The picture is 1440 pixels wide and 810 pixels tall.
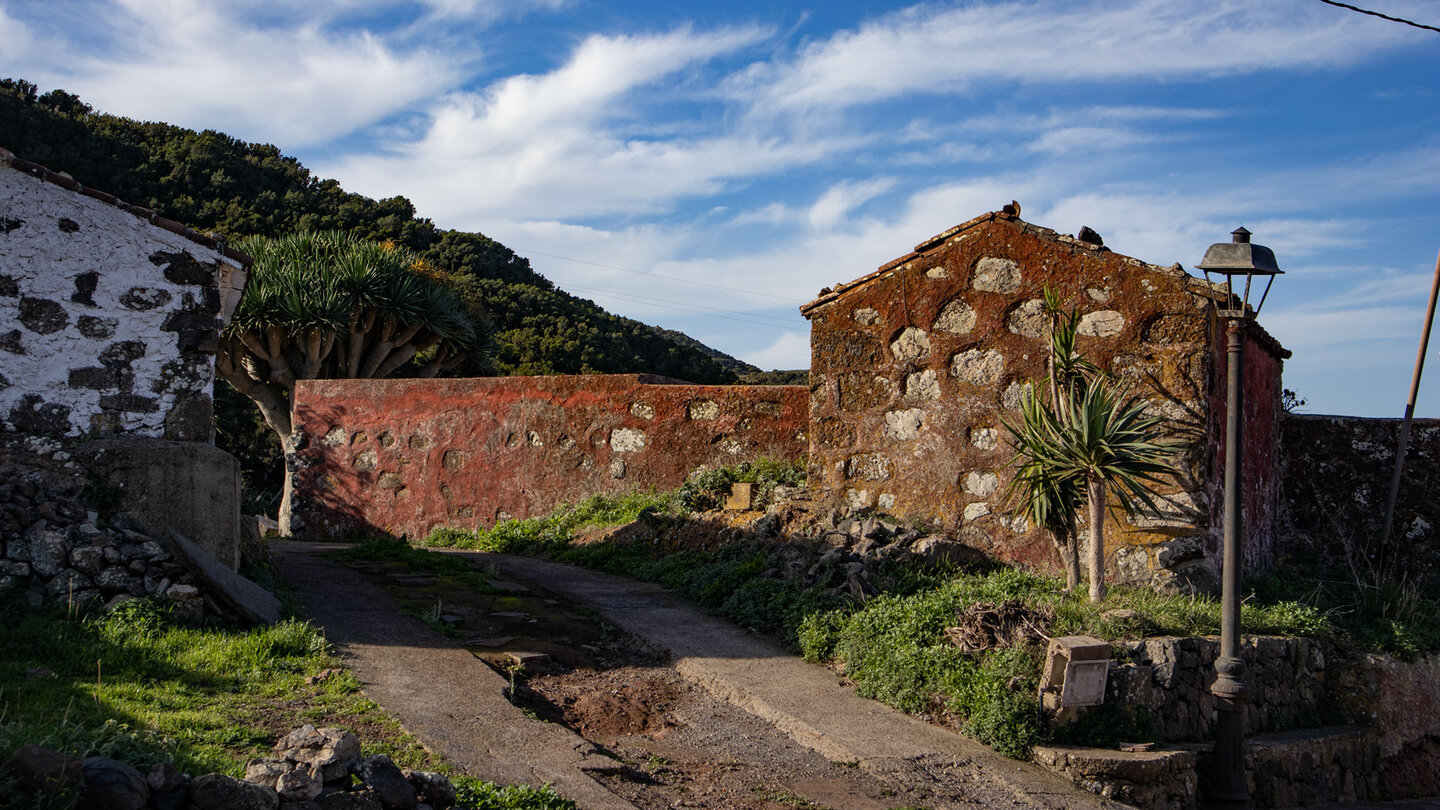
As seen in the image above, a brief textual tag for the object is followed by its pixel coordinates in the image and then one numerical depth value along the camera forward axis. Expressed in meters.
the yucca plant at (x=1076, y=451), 7.68
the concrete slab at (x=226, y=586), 7.07
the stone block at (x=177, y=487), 7.52
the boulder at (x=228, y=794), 3.86
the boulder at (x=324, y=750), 4.18
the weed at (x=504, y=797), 4.61
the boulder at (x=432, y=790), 4.43
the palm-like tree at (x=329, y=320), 17.17
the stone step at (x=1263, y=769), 6.25
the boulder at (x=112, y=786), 3.68
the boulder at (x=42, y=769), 3.57
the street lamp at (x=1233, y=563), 6.67
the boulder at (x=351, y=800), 4.10
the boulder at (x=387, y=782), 4.22
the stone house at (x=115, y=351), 7.59
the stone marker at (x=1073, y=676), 6.50
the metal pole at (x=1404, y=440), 10.14
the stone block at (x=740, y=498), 10.91
